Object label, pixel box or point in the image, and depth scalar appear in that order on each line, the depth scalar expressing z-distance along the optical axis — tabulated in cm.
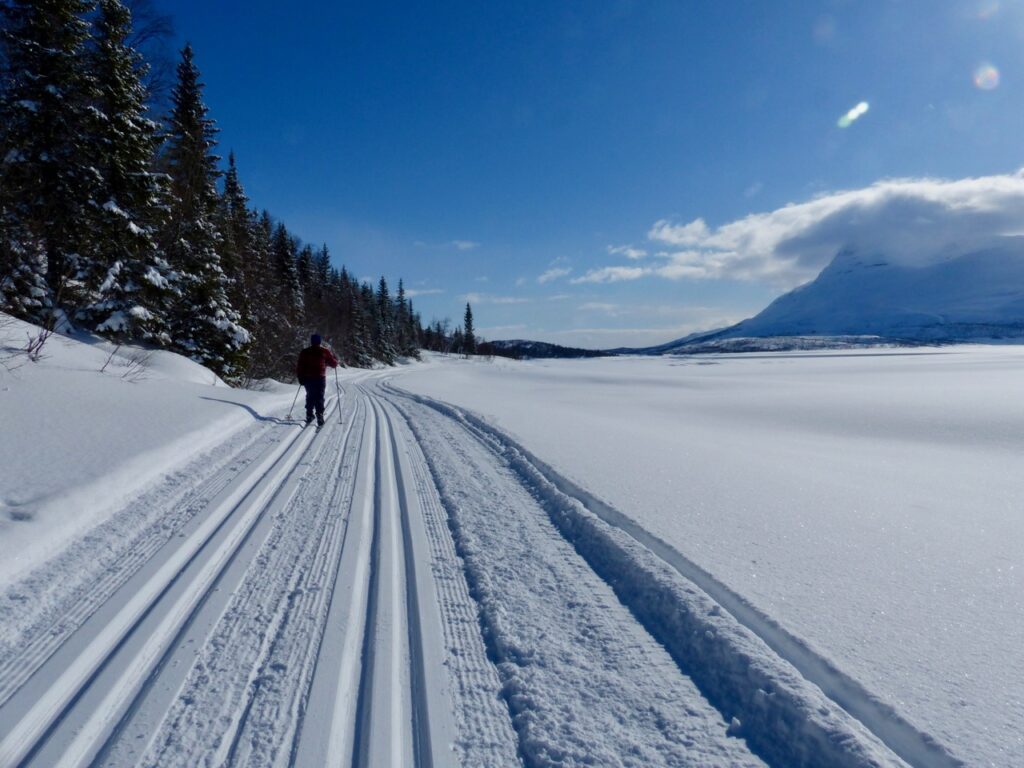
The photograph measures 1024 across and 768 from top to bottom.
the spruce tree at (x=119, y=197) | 1277
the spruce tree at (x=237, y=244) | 2039
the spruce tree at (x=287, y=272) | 3781
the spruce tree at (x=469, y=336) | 9829
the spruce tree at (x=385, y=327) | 6406
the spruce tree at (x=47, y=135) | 1141
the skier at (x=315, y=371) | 980
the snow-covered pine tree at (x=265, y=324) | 2308
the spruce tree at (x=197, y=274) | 1655
